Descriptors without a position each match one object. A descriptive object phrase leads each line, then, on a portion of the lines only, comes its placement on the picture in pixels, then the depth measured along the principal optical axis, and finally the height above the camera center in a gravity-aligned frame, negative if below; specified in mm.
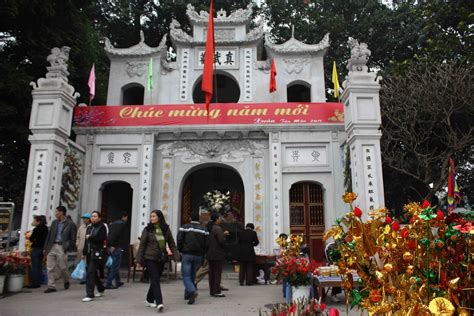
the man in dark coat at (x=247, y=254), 8352 -123
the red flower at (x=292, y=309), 2549 -380
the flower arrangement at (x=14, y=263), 6895 -284
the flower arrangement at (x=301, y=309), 2555 -391
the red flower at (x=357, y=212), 2262 +202
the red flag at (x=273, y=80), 12719 +5223
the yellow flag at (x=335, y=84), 12893 +5196
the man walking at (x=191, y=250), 6035 -34
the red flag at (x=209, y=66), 11180 +5068
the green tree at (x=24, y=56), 10492 +5607
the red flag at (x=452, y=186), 10102 +1576
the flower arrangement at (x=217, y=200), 16730 +1954
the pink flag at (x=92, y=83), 12231 +4951
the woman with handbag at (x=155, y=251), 5395 -48
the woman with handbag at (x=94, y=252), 6094 -74
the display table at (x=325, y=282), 5537 -456
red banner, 11703 +3860
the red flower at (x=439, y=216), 2186 +176
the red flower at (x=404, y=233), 2324 +89
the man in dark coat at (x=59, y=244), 7264 +54
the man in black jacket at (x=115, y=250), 7188 -53
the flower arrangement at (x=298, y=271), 5723 -318
